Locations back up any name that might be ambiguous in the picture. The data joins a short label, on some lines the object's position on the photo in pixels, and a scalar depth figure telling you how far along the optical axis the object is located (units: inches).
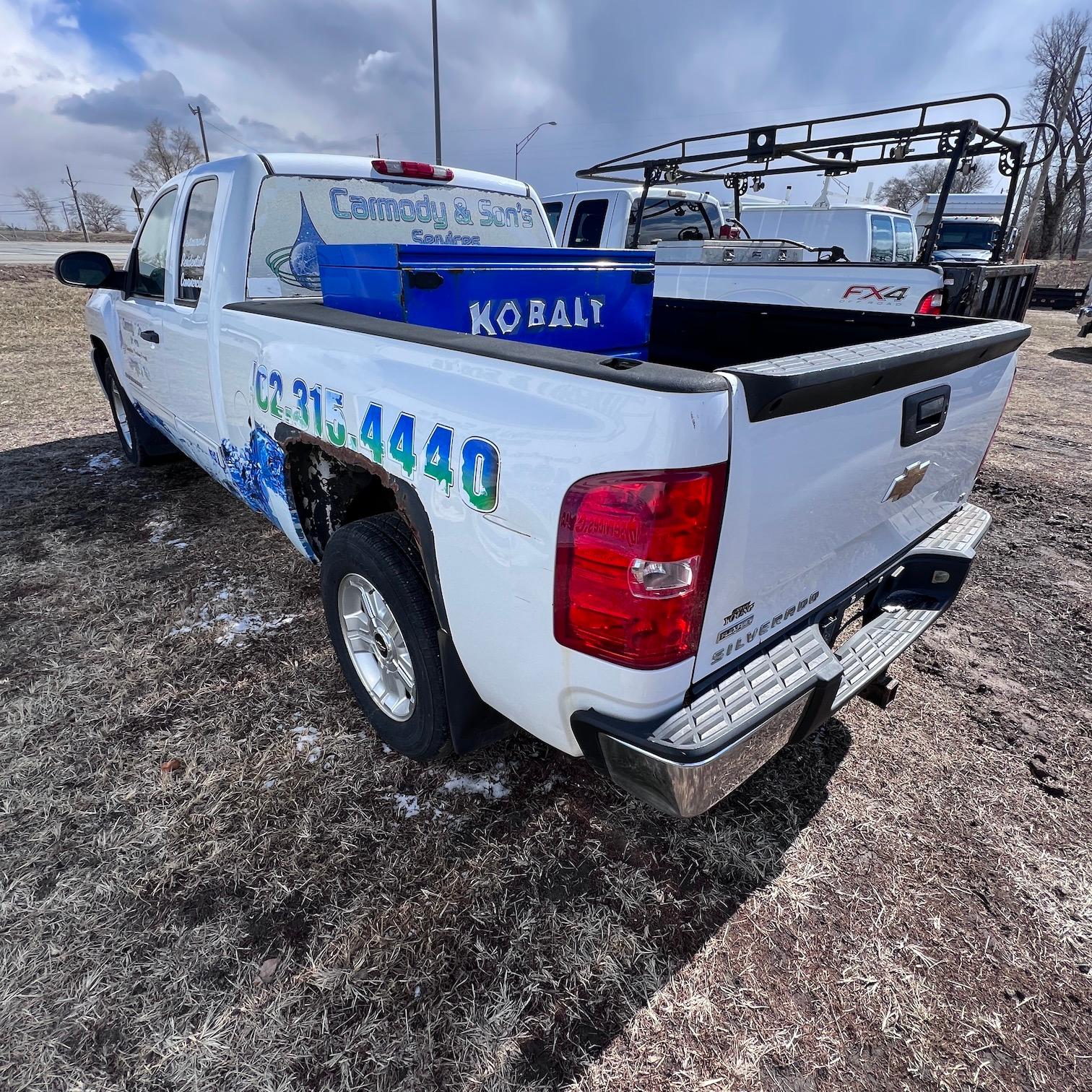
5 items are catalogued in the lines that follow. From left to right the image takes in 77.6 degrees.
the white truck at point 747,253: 230.5
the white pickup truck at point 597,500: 57.5
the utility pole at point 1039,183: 783.1
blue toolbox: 94.3
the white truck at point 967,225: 609.9
